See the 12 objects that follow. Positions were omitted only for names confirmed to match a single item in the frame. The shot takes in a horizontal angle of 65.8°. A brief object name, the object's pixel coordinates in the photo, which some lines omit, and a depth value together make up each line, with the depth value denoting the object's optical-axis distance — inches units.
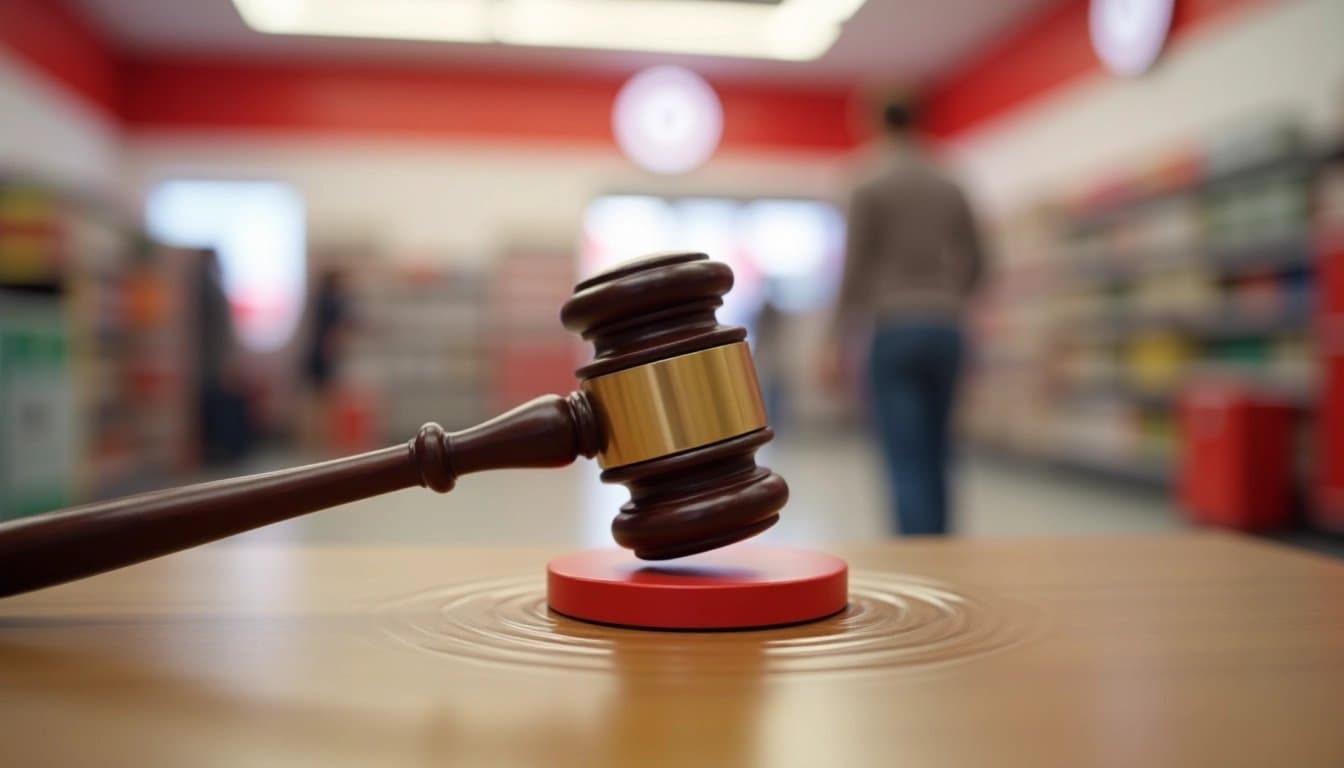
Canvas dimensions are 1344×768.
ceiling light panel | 251.8
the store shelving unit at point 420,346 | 384.8
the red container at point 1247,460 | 192.1
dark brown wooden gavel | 23.0
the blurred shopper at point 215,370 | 303.6
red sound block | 22.7
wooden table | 15.0
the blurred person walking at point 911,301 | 129.1
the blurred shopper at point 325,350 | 344.8
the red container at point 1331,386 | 175.5
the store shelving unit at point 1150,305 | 203.8
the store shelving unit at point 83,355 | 191.3
